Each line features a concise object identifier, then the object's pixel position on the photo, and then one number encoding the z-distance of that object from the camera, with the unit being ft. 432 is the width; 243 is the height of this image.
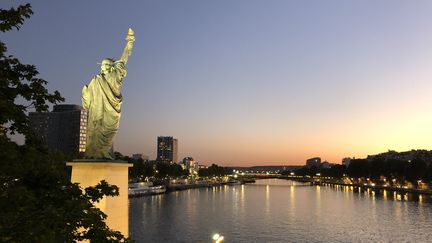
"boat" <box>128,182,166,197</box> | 335.26
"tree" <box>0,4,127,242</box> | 19.27
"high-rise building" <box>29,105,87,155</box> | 615.65
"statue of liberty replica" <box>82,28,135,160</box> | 43.96
